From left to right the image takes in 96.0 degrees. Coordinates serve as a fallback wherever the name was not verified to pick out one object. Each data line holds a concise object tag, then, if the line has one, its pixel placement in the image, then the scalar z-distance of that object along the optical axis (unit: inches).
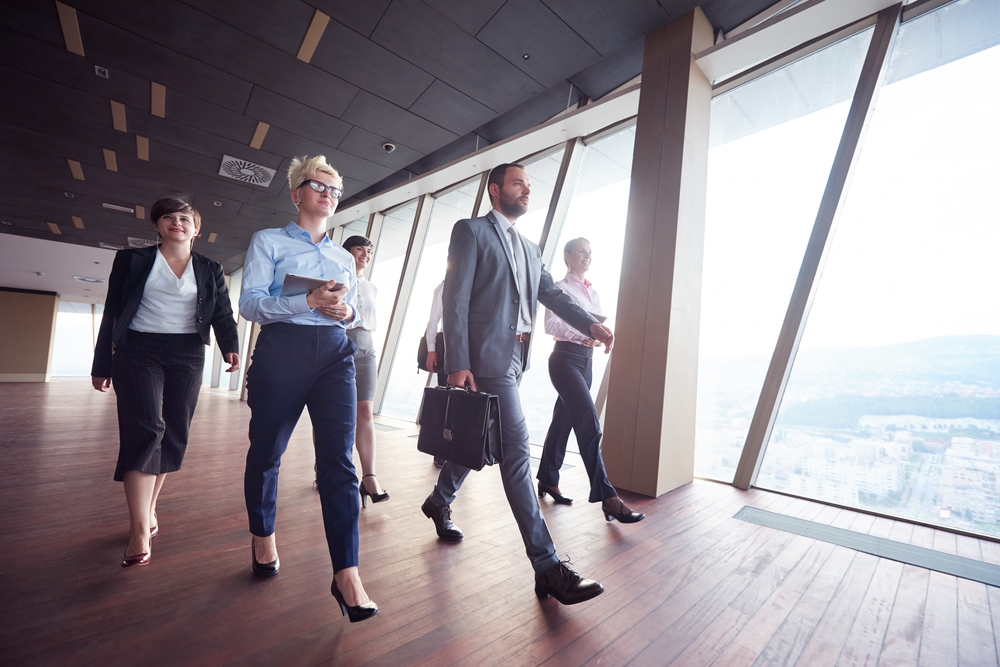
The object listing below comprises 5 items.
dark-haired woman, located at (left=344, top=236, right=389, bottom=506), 103.0
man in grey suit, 61.0
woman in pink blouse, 95.3
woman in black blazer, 69.8
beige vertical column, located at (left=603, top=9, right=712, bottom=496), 125.4
